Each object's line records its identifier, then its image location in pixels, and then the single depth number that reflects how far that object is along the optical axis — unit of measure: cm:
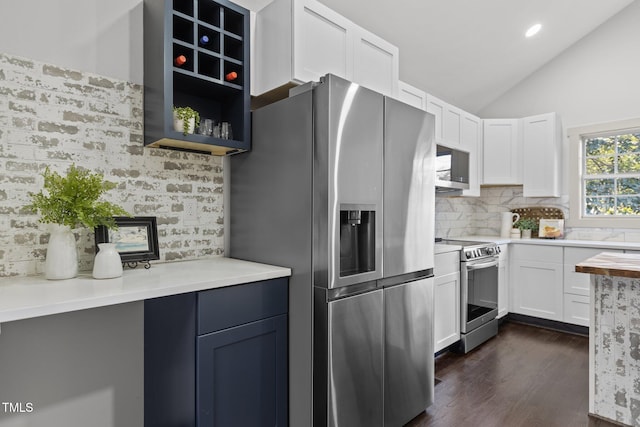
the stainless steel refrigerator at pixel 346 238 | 167
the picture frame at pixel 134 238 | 173
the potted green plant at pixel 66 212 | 148
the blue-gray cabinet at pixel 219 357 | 147
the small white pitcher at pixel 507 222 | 445
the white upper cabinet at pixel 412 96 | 309
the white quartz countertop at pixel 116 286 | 114
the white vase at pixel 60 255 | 148
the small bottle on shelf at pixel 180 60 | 176
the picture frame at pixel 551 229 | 417
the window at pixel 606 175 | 398
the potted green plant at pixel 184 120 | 180
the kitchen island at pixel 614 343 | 205
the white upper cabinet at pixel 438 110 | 339
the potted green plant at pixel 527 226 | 436
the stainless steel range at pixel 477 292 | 313
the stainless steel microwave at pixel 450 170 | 345
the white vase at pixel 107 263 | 153
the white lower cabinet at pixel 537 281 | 374
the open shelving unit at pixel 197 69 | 173
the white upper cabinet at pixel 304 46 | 195
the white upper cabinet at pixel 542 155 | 411
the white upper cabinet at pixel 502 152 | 430
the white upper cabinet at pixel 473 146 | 395
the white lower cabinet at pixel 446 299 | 285
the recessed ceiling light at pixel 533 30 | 376
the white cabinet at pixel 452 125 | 363
